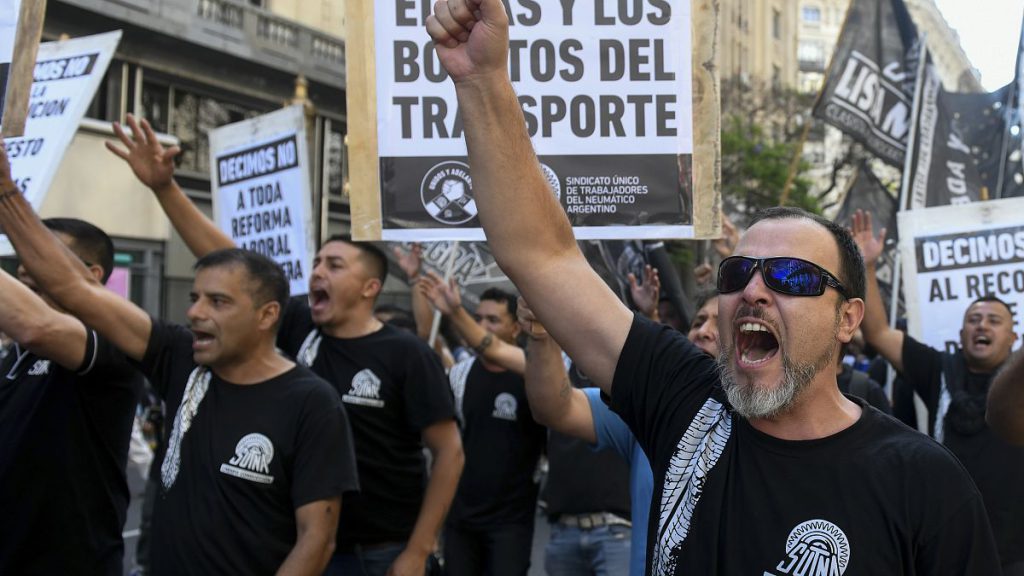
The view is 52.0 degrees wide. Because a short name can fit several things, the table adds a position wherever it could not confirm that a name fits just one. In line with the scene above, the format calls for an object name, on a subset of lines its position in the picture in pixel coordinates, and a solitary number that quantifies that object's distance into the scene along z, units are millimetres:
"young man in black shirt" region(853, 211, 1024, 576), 4477
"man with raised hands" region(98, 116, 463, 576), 4453
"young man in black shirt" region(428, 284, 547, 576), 5723
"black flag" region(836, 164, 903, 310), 9414
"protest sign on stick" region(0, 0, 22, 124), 3256
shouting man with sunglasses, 1987
